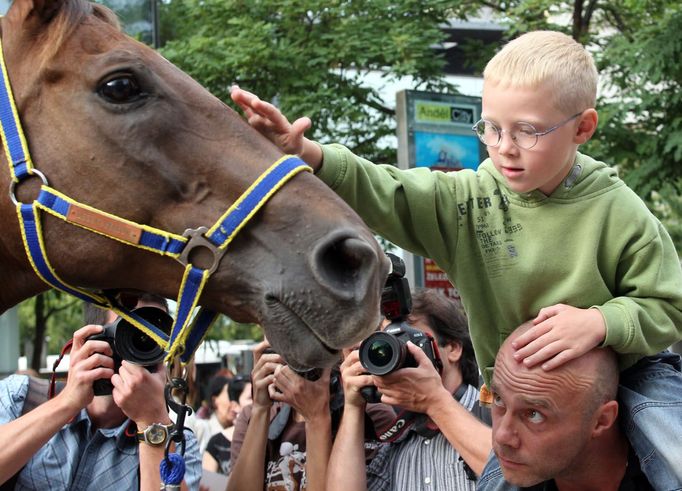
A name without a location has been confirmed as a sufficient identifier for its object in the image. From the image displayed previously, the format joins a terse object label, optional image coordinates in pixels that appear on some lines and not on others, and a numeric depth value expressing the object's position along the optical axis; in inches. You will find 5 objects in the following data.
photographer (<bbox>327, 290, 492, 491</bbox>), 144.3
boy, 113.0
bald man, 119.6
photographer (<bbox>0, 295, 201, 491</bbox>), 142.1
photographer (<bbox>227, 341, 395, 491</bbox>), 161.5
